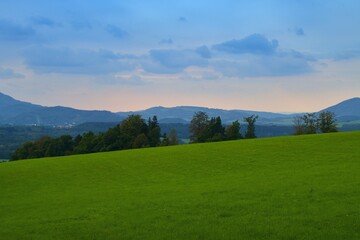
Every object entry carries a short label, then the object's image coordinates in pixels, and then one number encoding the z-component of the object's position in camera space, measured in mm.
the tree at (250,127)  122706
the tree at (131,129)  112438
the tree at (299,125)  120212
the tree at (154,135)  116688
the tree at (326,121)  115300
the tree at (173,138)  121875
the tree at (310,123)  117688
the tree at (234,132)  112062
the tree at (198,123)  132750
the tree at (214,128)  116688
